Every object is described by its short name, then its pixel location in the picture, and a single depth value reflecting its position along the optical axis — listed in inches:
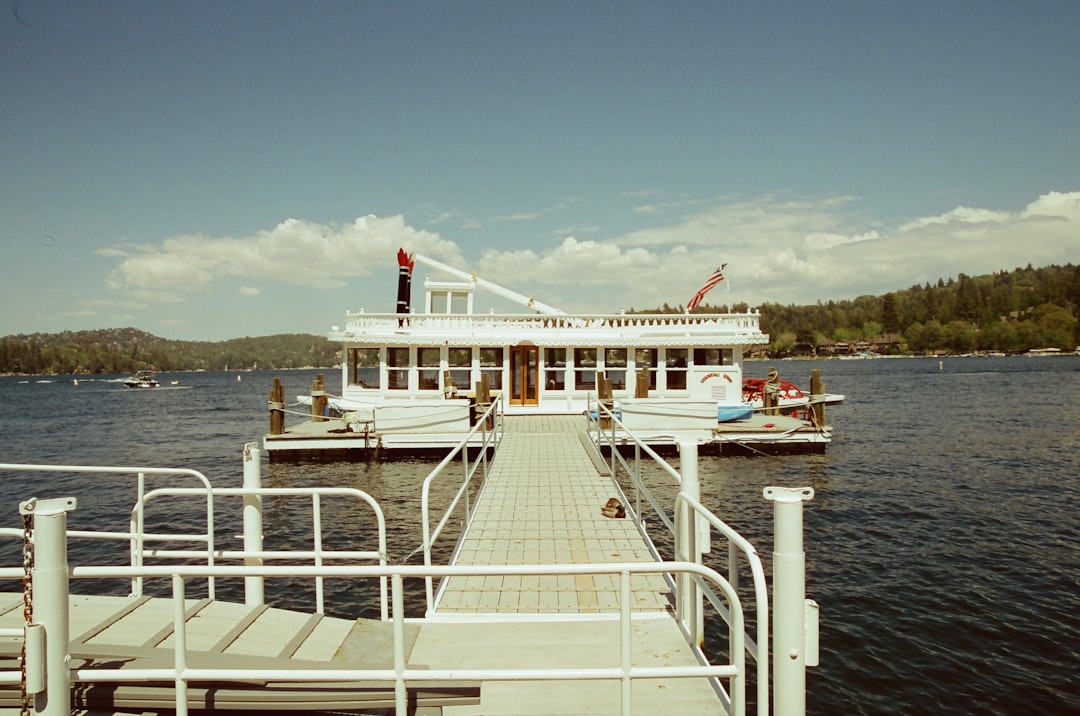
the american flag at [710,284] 1181.6
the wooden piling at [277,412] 952.4
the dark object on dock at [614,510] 425.4
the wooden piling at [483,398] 890.7
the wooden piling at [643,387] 991.6
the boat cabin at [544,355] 1028.5
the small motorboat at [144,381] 4679.4
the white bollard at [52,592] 153.6
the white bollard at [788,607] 155.8
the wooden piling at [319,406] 1090.7
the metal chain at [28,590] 156.9
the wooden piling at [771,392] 1155.3
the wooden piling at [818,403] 964.0
